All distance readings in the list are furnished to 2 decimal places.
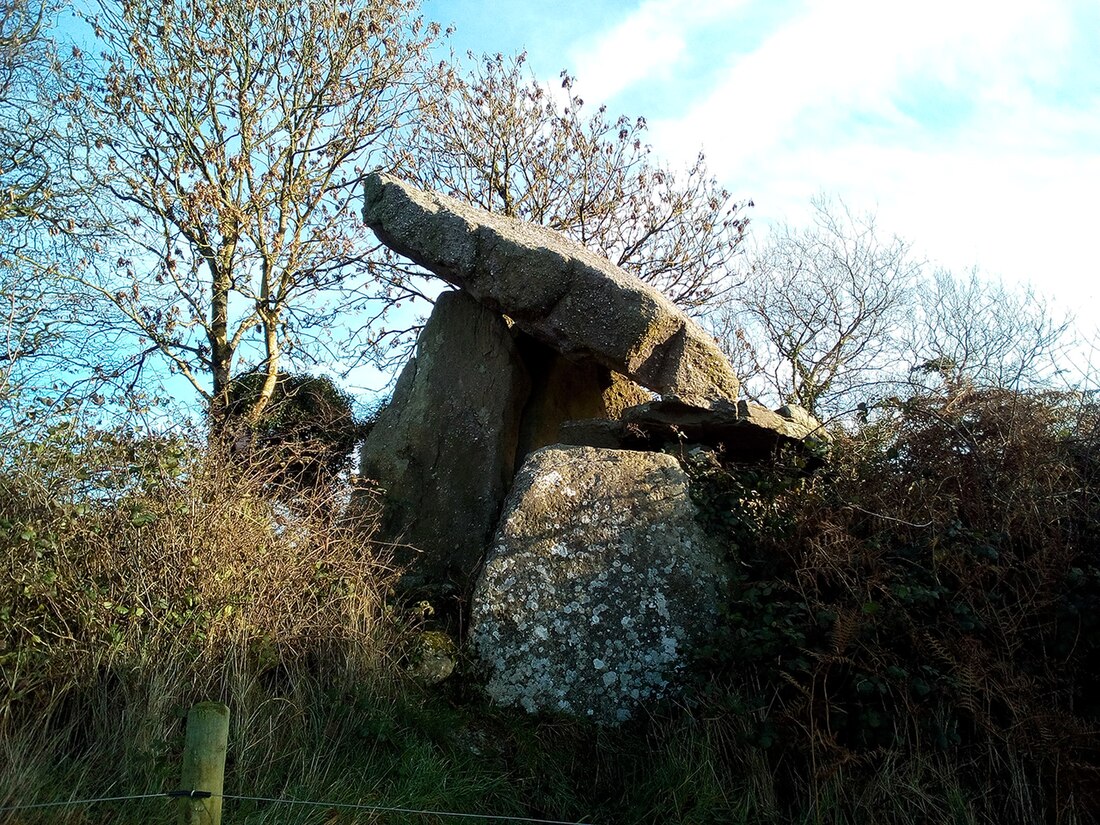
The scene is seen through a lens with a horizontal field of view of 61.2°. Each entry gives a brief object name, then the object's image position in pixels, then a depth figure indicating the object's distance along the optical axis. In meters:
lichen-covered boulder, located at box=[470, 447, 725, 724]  5.37
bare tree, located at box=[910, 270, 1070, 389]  14.13
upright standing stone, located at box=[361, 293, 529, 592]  6.99
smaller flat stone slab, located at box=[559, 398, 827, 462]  6.53
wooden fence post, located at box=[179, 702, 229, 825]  3.45
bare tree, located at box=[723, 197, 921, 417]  14.17
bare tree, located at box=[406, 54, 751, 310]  12.19
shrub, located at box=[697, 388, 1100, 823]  4.46
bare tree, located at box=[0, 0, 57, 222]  9.62
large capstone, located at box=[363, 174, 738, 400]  6.80
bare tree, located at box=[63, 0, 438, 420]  10.41
